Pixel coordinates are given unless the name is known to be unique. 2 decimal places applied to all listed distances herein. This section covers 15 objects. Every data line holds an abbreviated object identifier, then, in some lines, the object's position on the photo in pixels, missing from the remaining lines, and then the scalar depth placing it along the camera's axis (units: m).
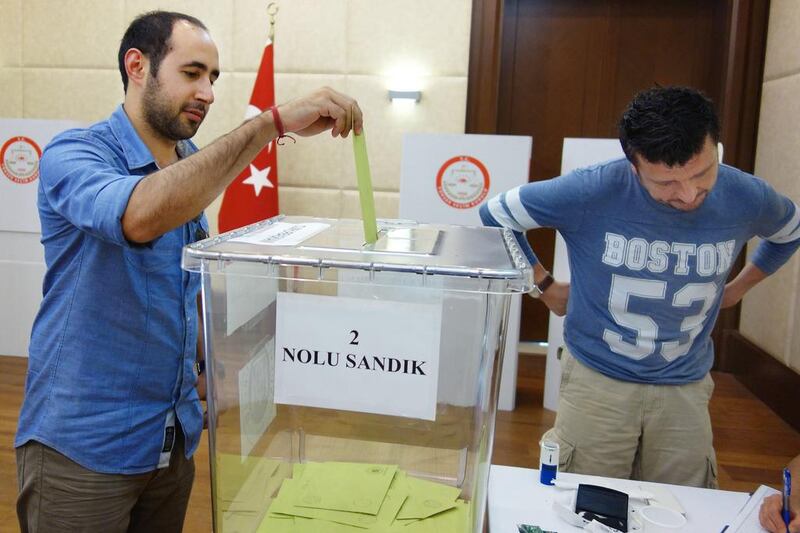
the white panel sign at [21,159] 3.49
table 0.99
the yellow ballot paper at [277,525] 0.58
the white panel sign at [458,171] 2.99
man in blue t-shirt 1.26
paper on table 0.97
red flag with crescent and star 3.42
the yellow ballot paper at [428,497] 0.58
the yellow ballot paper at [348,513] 0.57
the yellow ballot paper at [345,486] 0.57
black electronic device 0.97
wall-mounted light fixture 3.69
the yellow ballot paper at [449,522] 0.58
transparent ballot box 0.55
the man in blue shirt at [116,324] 0.92
